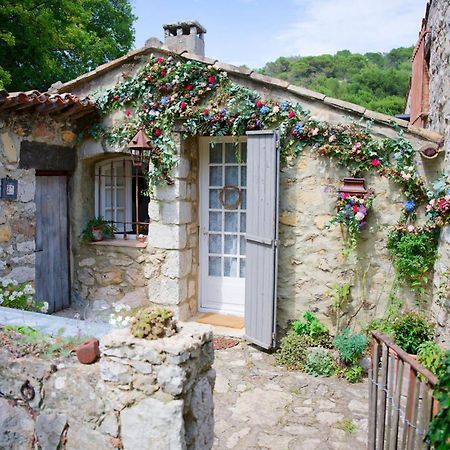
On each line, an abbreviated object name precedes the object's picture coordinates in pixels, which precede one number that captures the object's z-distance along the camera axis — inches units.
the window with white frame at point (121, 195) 267.4
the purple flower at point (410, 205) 197.0
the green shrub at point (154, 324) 95.1
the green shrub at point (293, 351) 199.5
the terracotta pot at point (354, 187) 202.8
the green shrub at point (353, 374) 186.1
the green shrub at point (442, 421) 75.6
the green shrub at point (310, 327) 210.2
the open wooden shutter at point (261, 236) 209.0
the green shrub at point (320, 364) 191.8
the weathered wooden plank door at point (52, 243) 238.1
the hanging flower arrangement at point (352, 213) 202.1
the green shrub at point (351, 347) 189.5
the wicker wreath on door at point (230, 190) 247.4
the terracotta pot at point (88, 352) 101.2
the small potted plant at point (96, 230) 256.1
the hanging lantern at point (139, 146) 228.4
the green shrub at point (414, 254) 195.5
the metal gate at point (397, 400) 92.0
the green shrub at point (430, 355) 148.3
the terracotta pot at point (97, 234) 256.2
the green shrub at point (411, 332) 183.6
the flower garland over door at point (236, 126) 198.2
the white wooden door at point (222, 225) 248.4
